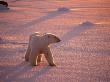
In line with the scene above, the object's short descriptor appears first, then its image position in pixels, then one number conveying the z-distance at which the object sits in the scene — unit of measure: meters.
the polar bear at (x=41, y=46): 16.28
